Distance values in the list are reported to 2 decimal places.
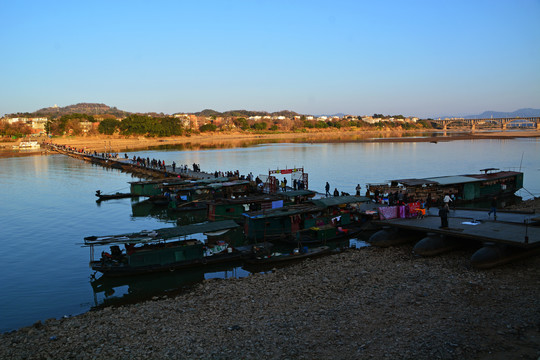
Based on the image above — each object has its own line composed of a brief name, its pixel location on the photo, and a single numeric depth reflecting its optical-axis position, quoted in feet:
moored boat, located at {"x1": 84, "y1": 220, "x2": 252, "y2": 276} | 69.62
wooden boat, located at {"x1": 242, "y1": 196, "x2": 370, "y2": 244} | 86.74
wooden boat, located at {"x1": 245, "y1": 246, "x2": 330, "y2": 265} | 73.97
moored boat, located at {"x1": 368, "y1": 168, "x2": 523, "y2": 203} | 119.14
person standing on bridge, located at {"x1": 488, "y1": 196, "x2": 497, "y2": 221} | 79.15
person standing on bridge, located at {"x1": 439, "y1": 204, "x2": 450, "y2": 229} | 73.72
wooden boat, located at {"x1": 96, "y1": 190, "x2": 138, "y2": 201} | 150.93
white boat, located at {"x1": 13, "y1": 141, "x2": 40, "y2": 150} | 406.76
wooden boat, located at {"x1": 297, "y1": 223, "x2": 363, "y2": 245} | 86.84
